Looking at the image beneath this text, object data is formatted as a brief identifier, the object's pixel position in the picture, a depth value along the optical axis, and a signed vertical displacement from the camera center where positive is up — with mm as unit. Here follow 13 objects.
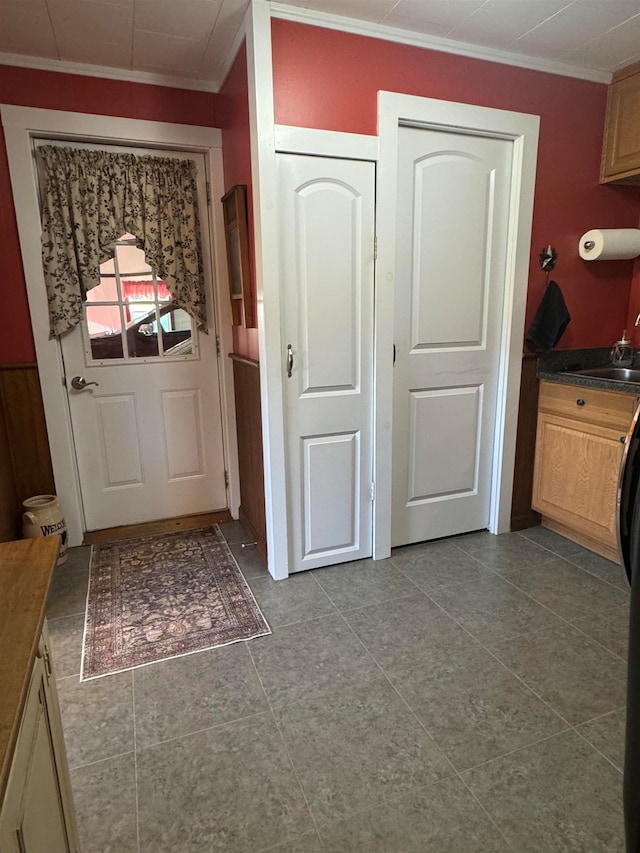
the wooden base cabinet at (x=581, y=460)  2455 -797
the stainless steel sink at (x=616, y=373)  2846 -391
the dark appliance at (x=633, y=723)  631 -525
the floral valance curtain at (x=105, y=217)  2574 +477
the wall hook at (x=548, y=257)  2688 +234
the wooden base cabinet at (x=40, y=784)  661 -710
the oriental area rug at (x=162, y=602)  2025 -1302
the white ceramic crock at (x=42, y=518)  2584 -1029
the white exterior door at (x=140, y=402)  2824 -527
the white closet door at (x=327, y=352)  2240 -206
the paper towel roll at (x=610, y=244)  2658 +297
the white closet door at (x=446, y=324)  2438 -97
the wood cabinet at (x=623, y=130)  2566 +860
